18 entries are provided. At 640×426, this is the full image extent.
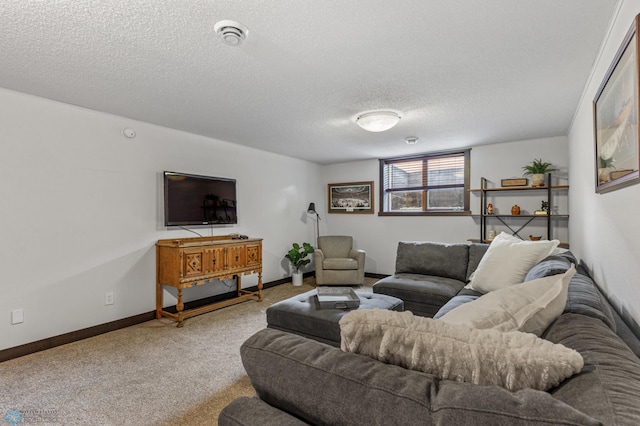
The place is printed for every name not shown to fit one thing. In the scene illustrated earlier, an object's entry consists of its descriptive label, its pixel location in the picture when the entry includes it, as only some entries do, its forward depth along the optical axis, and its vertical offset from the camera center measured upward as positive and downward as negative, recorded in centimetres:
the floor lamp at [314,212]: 594 +3
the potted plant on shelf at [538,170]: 414 +59
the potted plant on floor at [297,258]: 532 -76
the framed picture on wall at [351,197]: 597 +32
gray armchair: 505 -88
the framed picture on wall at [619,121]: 132 +48
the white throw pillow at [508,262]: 244 -38
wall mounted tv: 372 +16
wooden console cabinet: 341 -58
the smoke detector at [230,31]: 177 +104
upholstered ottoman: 227 -77
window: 509 +51
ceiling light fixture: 317 +95
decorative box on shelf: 427 +45
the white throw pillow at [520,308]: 101 -31
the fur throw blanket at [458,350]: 69 -32
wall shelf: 415 -1
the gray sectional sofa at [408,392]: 55 -36
